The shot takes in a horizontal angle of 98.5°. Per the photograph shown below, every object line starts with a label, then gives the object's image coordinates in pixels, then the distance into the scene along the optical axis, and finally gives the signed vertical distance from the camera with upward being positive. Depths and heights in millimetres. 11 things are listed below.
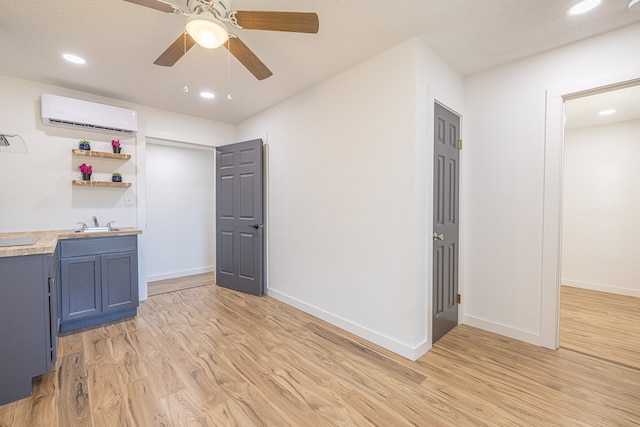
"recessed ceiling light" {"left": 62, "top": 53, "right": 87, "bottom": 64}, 2469 +1376
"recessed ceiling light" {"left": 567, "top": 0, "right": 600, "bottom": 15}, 1806 +1360
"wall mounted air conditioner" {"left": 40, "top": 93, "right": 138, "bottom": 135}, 2926 +1061
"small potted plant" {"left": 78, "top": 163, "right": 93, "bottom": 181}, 3173 +434
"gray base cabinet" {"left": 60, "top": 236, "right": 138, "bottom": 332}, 2703 -750
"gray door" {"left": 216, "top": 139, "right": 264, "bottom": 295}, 3807 -120
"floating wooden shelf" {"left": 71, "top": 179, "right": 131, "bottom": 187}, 3166 +300
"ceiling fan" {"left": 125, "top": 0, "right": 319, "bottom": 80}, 1479 +1058
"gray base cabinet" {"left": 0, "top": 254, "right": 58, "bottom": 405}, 1740 -756
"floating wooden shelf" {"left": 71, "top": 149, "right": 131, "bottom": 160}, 3143 +642
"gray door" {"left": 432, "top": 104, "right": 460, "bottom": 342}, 2498 -107
